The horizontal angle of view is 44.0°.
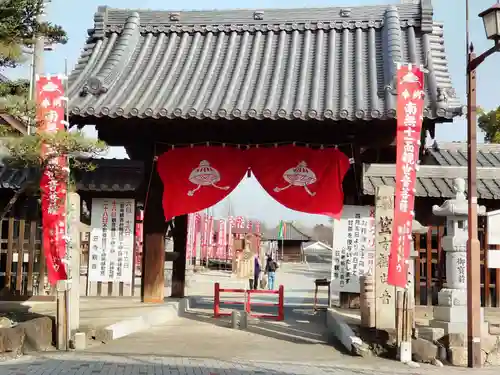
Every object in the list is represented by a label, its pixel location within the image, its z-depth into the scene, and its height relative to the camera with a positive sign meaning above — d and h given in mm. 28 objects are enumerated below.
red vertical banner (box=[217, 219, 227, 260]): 45203 -126
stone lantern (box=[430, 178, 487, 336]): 9148 -420
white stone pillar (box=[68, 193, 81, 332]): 9484 -373
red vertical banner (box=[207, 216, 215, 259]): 43219 +77
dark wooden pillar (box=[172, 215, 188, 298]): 15211 -490
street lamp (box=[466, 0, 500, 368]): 8342 +471
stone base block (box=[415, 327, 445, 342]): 9125 -1384
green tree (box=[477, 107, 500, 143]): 33112 +6562
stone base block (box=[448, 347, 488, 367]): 8805 -1629
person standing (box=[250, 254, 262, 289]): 24941 -1517
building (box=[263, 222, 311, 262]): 70938 -634
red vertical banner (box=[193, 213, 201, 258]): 37369 +476
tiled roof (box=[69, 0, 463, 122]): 11938 +3985
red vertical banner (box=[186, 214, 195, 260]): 35875 +99
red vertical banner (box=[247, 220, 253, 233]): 48675 +939
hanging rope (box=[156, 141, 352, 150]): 12633 +1941
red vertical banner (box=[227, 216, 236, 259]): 46188 +259
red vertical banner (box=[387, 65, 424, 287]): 9117 +1187
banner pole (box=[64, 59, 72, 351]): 9203 -458
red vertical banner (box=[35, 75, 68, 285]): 9219 +690
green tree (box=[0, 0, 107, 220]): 8492 +1619
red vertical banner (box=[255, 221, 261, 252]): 45138 +694
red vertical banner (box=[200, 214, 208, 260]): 40406 +202
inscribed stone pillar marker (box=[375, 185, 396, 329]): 9844 -319
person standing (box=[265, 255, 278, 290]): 25922 -1418
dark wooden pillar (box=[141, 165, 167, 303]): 13047 -208
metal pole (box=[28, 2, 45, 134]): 17881 +5231
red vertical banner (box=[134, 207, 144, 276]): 22056 -113
